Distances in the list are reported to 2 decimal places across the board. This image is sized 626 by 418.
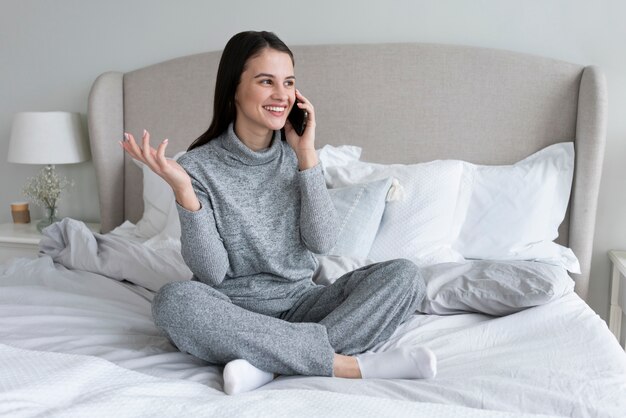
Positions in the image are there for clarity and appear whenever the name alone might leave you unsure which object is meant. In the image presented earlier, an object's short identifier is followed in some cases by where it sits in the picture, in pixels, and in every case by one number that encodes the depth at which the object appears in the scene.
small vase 2.83
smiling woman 1.34
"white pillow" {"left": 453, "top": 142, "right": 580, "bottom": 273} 2.16
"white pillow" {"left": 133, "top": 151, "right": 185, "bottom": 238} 2.53
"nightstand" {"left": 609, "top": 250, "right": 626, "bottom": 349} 2.29
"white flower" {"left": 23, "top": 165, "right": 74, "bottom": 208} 2.89
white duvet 1.00
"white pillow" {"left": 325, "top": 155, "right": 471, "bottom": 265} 2.08
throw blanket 1.93
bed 1.11
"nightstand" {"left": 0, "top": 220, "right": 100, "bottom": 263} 2.73
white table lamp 2.80
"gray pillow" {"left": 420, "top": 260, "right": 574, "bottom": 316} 1.60
